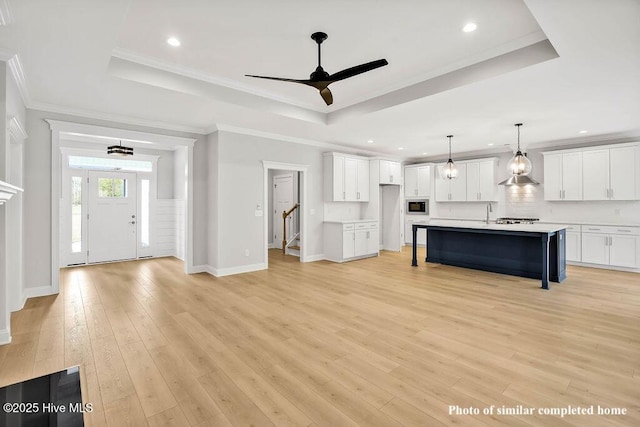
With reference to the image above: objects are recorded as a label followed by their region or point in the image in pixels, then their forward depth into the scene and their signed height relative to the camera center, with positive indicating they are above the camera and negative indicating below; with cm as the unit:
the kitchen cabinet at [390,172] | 828 +114
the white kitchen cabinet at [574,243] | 655 -64
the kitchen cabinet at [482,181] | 816 +86
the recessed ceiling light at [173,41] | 319 +180
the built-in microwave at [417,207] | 952 +21
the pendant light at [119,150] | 627 +131
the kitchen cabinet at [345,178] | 738 +89
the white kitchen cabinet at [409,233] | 948 -61
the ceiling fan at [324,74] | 284 +133
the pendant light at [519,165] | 523 +82
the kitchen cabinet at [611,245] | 593 -64
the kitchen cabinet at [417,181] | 930 +100
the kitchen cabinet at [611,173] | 615 +81
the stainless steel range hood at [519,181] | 630 +67
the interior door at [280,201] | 934 +41
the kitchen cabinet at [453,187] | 867 +75
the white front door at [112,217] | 700 -5
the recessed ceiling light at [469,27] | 293 +179
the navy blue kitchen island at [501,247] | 524 -65
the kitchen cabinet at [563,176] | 675 +83
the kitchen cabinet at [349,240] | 716 -62
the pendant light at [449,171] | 634 +87
